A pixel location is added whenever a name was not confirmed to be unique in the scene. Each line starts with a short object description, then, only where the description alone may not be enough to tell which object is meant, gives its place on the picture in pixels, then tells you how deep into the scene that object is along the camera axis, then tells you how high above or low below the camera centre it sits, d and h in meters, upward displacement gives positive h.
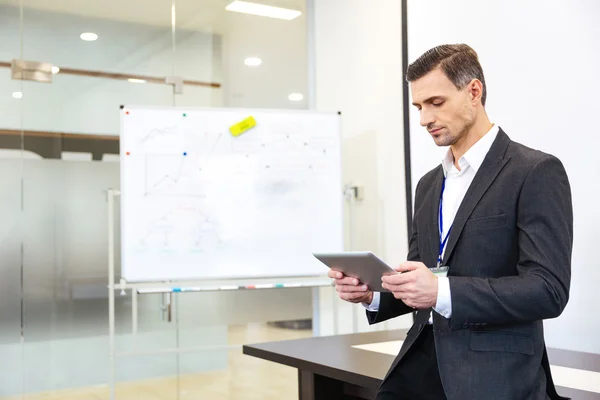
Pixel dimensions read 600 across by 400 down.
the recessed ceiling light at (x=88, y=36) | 4.01 +1.04
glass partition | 3.82 +0.11
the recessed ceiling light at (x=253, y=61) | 4.38 +0.97
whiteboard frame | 3.55 -0.26
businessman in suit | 1.51 -0.09
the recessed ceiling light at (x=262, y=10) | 4.38 +1.29
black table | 2.09 -0.43
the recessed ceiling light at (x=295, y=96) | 4.46 +0.77
